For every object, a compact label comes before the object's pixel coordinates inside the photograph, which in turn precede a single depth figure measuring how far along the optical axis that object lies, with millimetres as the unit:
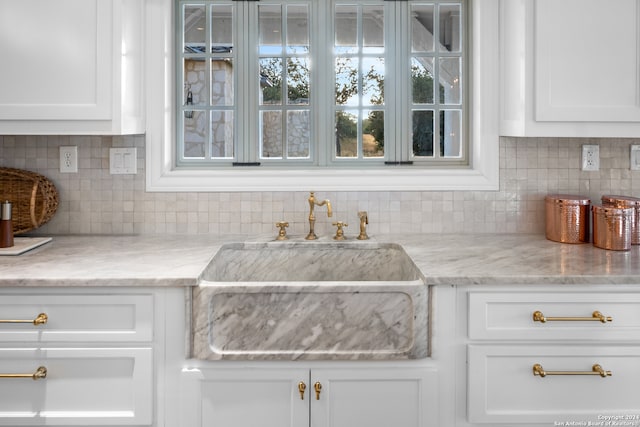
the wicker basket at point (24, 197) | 2439
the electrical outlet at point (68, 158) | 2543
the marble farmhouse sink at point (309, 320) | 1877
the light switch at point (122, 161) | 2555
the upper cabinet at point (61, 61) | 2148
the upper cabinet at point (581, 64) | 2223
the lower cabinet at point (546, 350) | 1880
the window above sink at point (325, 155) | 2533
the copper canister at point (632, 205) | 2326
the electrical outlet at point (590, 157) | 2586
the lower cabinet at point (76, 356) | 1852
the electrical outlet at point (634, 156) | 2596
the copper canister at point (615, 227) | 2236
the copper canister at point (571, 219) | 2406
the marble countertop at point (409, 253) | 1861
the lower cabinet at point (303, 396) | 1871
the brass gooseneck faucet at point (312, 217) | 2455
